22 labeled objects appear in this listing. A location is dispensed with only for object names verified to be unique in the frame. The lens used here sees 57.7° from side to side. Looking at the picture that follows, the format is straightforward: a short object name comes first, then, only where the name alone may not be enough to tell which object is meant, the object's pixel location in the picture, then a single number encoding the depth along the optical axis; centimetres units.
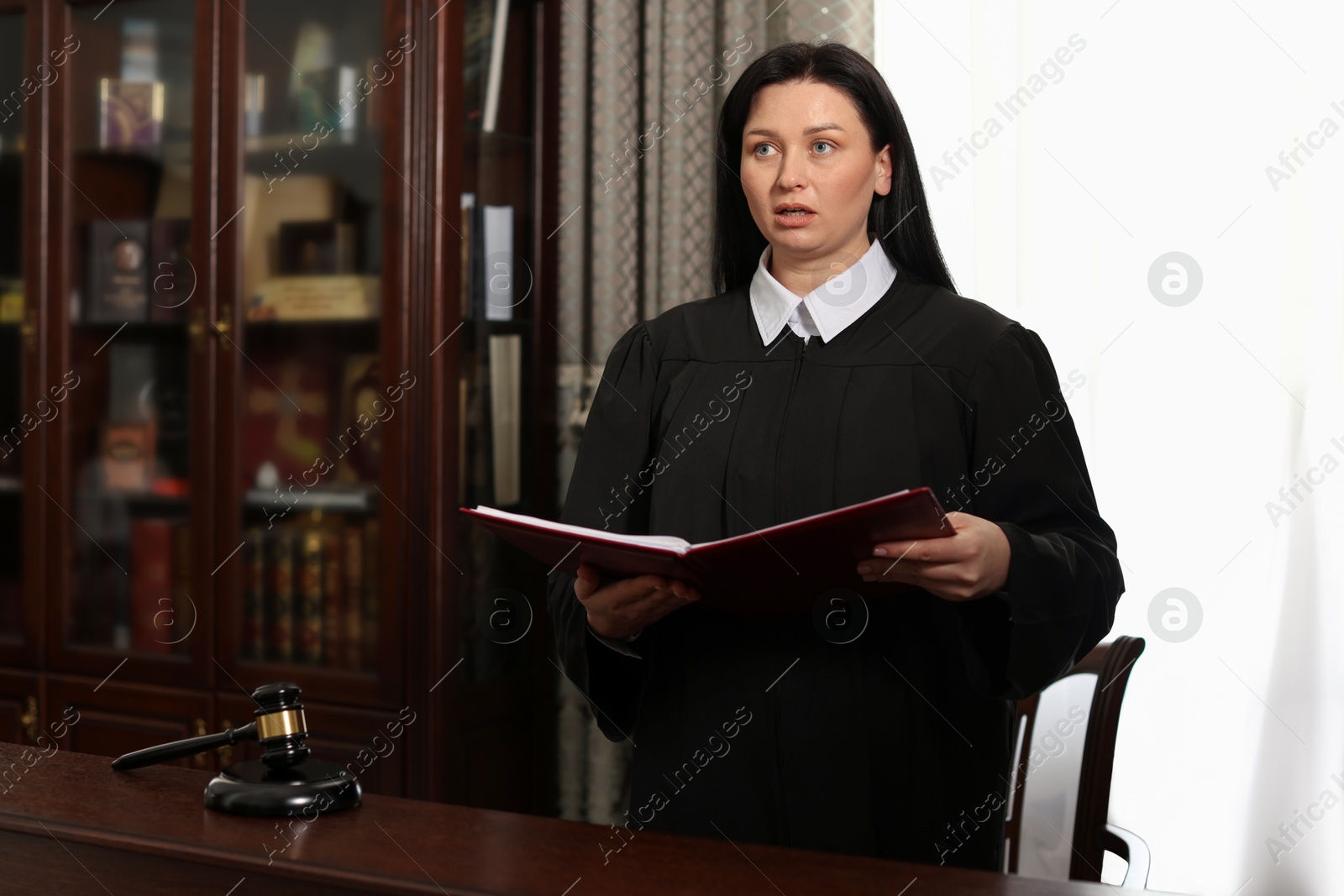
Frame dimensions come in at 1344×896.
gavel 114
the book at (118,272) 262
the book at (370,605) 238
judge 129
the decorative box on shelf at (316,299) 238
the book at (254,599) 250
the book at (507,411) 245
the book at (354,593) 240
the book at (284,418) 247
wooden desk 95
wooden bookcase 231
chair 162
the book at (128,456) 263
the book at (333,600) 243
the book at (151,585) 260
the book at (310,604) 245
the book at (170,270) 255
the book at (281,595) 248
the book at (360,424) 237
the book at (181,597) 255
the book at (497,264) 241
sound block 110
